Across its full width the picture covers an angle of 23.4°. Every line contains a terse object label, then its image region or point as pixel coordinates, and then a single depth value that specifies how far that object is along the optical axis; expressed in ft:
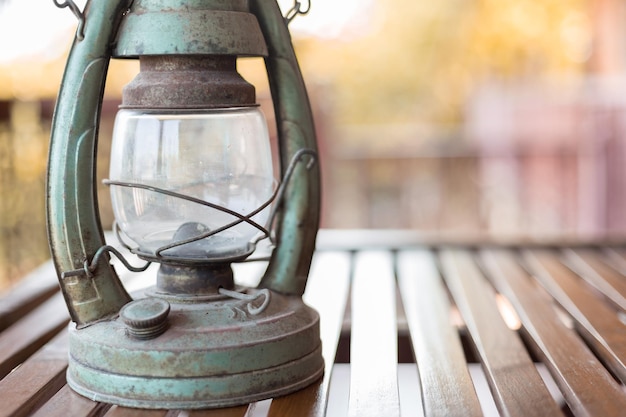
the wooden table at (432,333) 2.45
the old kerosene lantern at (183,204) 2.47
